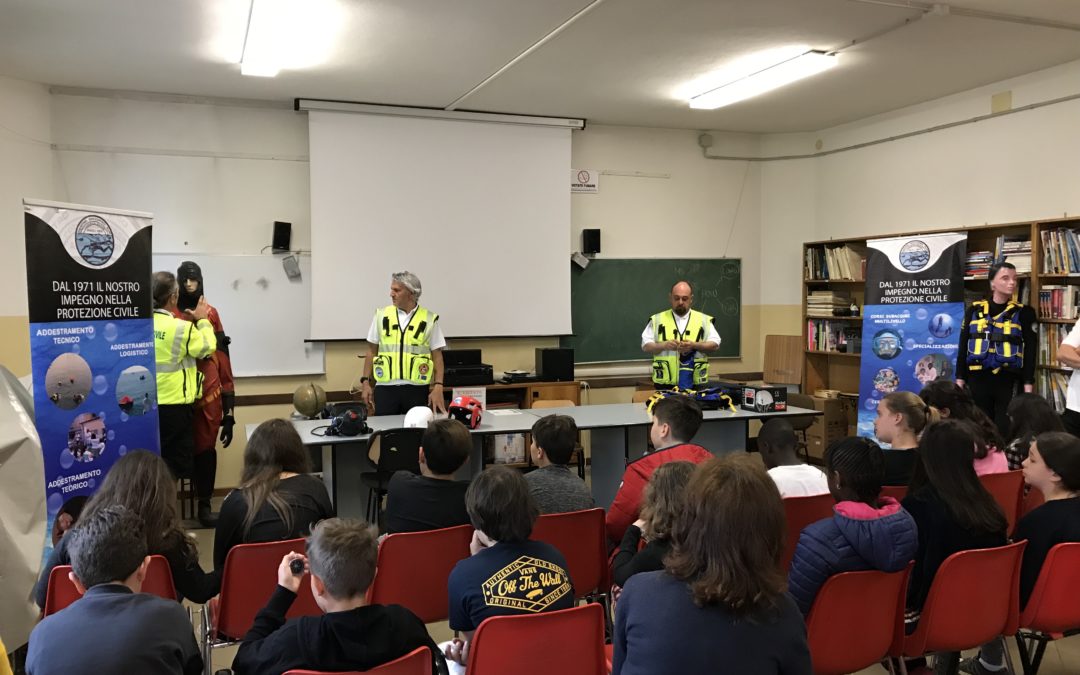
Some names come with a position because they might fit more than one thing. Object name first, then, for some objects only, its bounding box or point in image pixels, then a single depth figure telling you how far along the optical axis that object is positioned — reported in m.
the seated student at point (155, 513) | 2.60
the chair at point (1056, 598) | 2.70
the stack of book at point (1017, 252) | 6.24
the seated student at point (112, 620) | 1.76
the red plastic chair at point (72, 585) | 2.43
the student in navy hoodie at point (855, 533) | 2.38
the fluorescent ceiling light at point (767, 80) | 5.87
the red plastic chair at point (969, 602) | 2.58
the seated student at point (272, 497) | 2.88
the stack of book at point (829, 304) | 7.99
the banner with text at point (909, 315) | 5.85
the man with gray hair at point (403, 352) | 5.70
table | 4.97
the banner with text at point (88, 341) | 3.77
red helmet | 5.01
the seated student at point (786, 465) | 3.34
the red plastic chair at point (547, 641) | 2.04
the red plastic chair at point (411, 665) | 1.79
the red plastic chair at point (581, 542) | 2.98
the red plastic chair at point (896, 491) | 3.46
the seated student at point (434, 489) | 3.12
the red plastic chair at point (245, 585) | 2.67
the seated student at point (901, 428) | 3.54
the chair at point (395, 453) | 4.63
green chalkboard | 8.12
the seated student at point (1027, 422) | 3.94
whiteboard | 6.74
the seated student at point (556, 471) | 3.21
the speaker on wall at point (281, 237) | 6.84
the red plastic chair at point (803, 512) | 3.25
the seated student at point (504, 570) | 2.28
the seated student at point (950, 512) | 2.76
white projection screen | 7.01
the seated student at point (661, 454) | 3.24
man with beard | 6.28
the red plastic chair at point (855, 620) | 2.36
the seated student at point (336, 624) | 1.80
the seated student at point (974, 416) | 3.62
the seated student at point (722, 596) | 1.52
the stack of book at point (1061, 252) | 5.92
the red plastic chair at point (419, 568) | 2.86
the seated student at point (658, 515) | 2.36
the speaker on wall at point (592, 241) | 7.97
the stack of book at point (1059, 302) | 5.97
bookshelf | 6.04
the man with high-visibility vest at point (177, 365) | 5.19
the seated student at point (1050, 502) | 2.82
